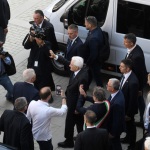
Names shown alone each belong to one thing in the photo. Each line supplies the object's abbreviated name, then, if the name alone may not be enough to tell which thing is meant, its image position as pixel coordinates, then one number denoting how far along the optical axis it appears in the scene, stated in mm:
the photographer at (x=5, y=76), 20344
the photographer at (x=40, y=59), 19984
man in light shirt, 16203
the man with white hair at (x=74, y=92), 17687
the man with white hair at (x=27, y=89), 17250
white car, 20937
